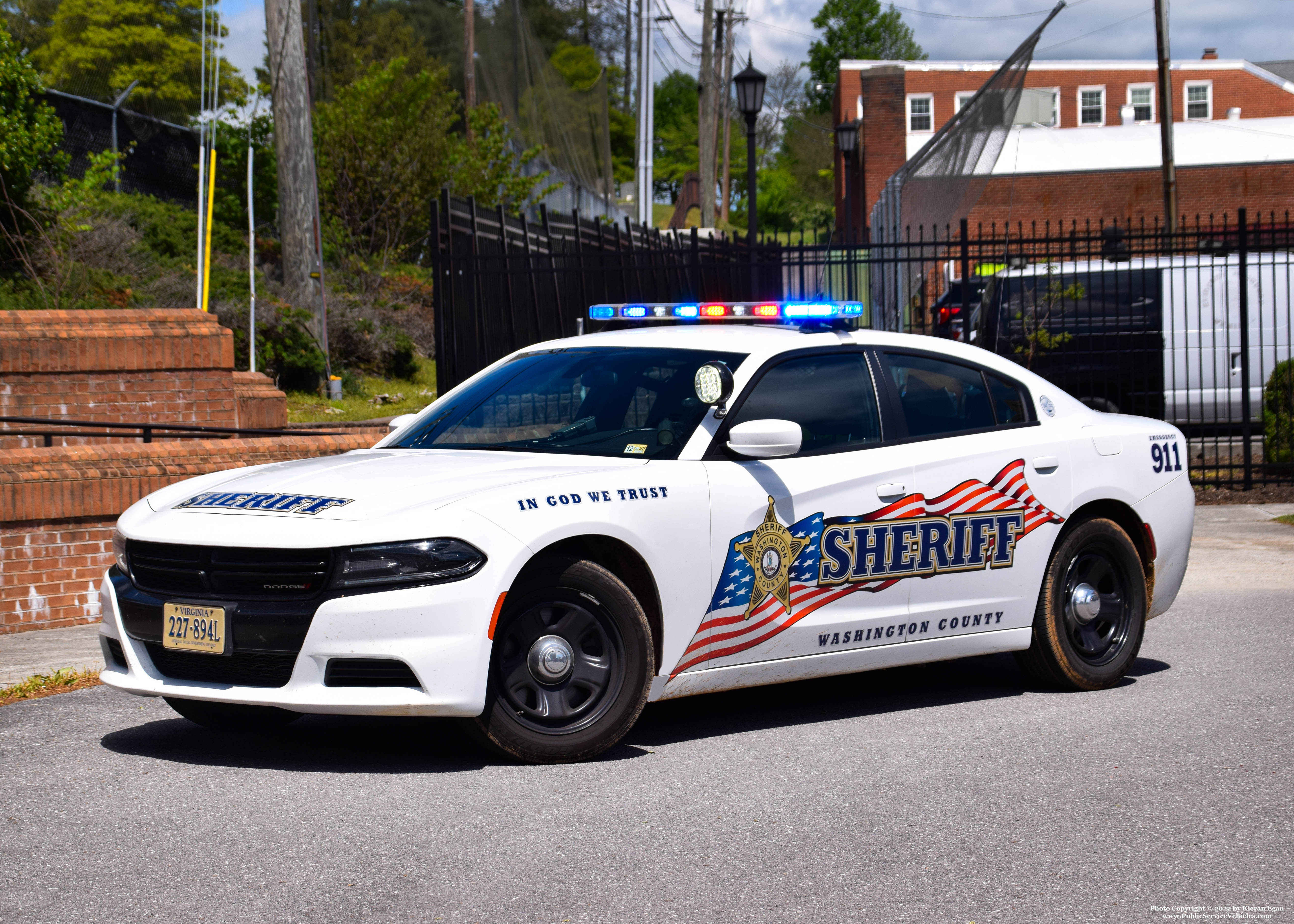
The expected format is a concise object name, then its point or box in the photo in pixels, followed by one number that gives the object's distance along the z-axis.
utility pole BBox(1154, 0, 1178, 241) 26.28
